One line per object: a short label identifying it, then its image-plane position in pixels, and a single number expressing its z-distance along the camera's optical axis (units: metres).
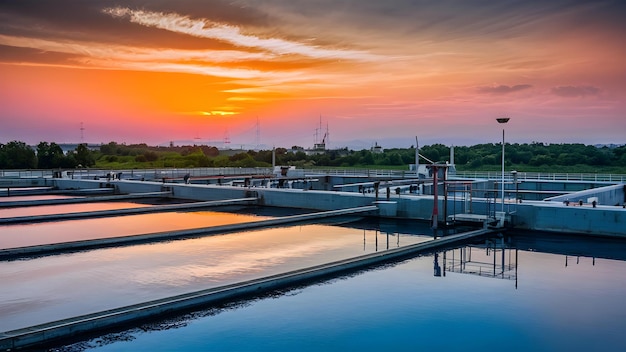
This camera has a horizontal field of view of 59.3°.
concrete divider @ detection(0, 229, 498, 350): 6.91
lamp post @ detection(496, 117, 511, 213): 16.72
